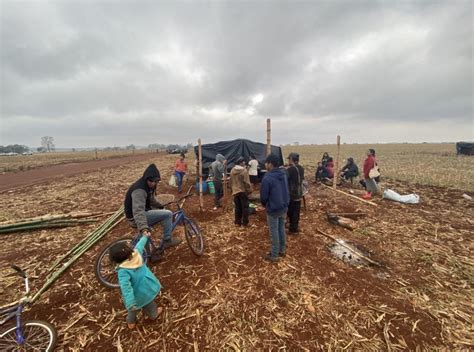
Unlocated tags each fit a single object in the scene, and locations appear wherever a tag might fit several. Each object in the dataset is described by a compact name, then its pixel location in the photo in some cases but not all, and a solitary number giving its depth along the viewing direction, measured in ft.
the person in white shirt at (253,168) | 32.35
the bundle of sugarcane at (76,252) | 12.29
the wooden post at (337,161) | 30.71
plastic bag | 26.20
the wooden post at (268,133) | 26.50
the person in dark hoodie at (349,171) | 36.83
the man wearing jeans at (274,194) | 12.92
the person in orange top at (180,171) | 33.06
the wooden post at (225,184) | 25.55
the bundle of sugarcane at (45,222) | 19.72
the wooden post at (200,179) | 23.03
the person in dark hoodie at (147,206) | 11.53
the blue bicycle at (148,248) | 11.78
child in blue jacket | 8.12
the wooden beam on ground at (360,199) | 25.55
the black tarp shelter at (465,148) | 97.73
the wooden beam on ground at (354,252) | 13.71
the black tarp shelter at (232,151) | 38.34
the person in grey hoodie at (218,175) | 24.90
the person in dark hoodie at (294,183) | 16.43
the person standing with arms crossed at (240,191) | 19.11
